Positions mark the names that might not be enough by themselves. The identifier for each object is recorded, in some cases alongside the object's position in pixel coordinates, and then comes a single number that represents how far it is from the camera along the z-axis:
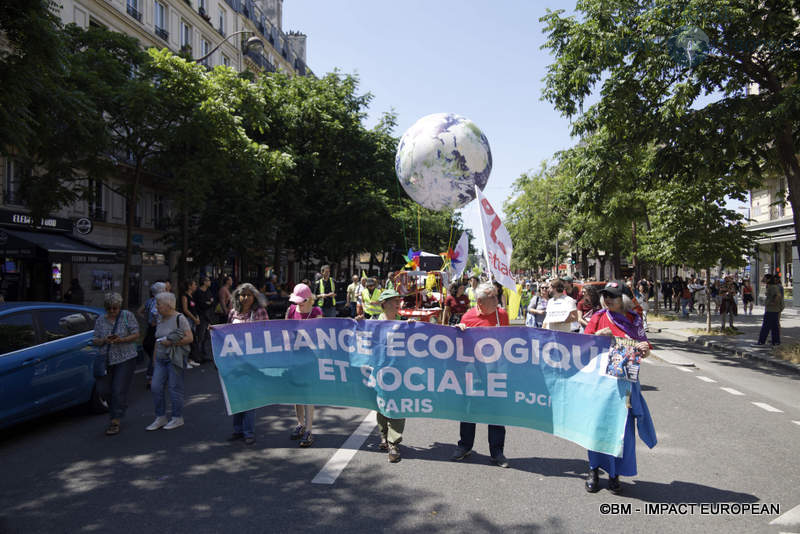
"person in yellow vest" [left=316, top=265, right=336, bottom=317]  13.94
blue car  5.90
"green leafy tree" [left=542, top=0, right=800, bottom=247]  11.98
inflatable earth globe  10.13
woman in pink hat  6.00
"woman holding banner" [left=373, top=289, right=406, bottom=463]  5.43
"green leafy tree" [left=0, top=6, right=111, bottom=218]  7.39
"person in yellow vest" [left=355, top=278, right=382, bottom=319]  12.99
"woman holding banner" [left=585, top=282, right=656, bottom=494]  4.62
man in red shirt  5.38
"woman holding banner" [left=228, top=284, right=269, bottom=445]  6.04
